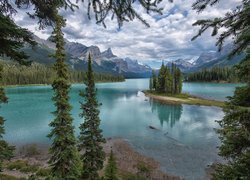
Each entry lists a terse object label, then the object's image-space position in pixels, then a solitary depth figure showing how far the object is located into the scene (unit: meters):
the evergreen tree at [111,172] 15.13
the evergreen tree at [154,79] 106.43
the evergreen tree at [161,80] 96.60
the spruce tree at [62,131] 14.54
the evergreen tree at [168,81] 94.50
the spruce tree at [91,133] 19.84
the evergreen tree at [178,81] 96.19
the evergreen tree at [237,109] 5.24
